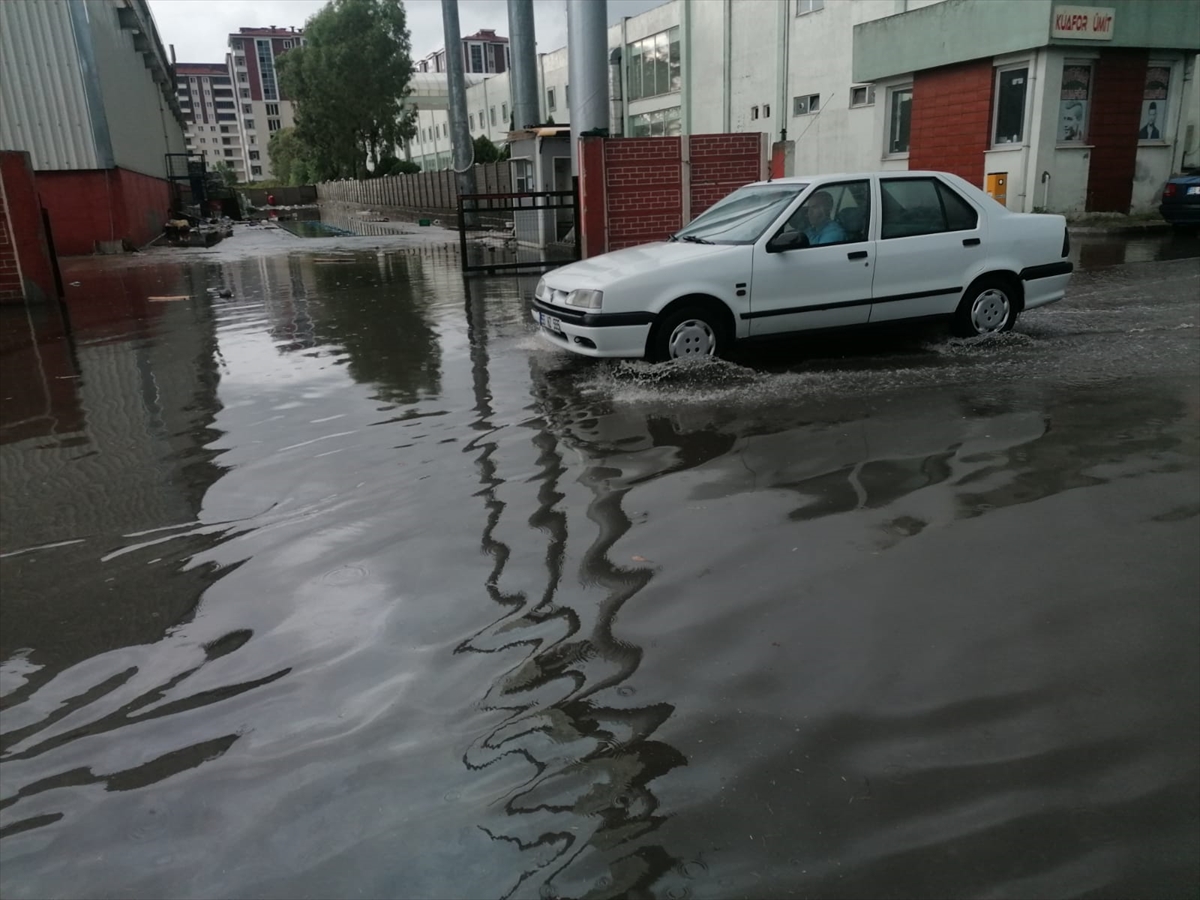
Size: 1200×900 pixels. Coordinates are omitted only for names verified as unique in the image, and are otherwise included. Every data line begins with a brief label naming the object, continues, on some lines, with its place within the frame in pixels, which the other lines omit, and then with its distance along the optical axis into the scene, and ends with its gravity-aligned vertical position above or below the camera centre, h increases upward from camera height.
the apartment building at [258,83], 162.00 +18.24
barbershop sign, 19.73 +2.68
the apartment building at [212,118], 197.12 +14.76
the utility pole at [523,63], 27.11 +3.24
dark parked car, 18.97 -0.96
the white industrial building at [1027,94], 20.47 +1.48
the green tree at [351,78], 58.91 +6.55
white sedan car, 7.58 -0.83
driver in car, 7.93 -0.45
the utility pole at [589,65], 18.55 +2.09
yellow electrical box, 21.06 -0.57
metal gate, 16.62 -1.43
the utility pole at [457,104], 32.28 +2.58
